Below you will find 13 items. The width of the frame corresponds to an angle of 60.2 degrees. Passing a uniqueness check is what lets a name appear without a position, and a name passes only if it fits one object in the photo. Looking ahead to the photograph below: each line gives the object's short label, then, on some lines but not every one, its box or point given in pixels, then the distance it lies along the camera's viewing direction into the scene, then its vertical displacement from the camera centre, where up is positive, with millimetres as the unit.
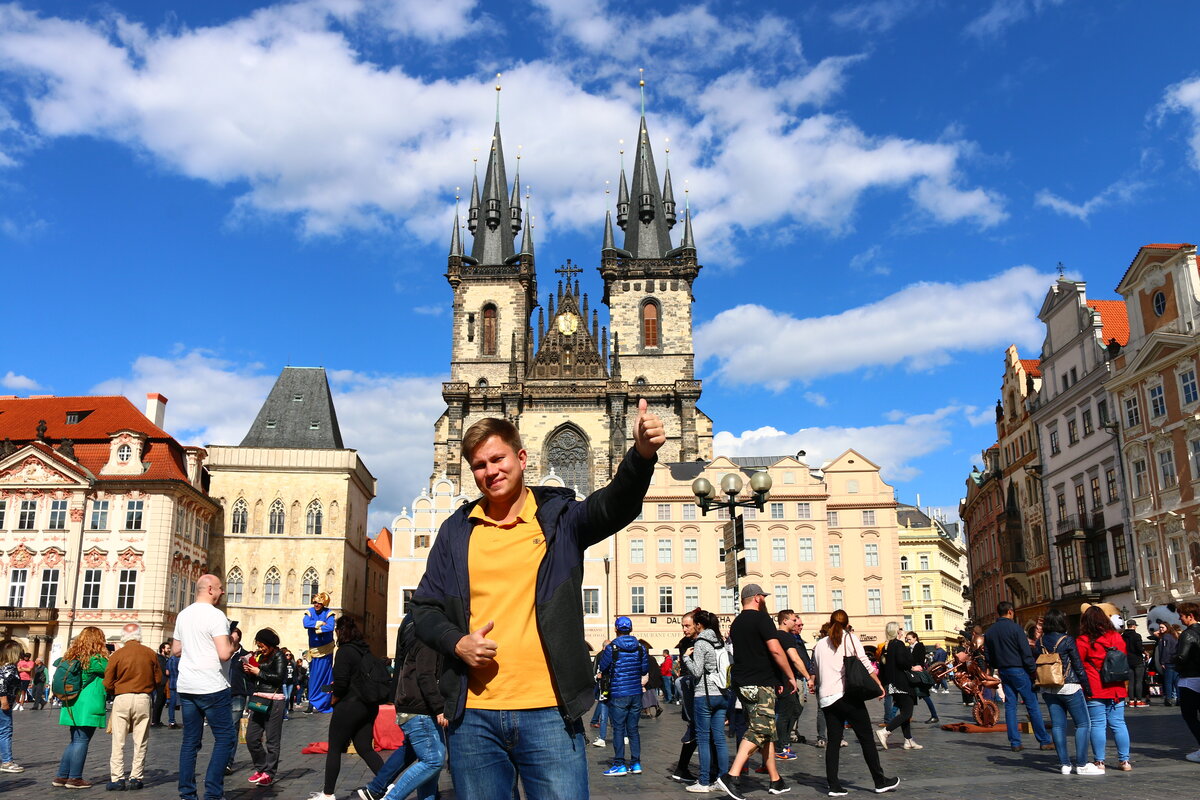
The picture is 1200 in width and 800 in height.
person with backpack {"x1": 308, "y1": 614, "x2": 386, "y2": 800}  8648 -439
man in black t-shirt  9164 -225
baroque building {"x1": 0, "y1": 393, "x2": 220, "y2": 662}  41844 +4767
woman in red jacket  10008 -441
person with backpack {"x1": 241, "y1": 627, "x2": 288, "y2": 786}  10625 -558
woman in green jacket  10070 -554
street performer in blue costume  9141 -17
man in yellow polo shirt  3607 +47
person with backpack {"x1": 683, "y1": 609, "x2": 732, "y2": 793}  9742 -515
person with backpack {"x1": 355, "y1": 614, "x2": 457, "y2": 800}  5344 -577
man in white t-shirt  8383 -189
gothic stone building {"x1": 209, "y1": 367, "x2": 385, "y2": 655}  50281 +6102
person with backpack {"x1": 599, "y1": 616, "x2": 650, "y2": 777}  11555 -500
